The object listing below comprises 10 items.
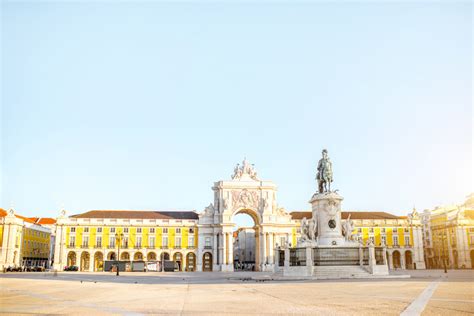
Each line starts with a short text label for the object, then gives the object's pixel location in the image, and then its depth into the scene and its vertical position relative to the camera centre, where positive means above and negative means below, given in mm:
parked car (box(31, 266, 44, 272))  68156 -2559
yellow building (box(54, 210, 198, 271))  79625 +1925
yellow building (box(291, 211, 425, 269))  83562 +2819
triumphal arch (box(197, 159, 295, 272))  79438 +5329
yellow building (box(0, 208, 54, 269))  75188 +1682
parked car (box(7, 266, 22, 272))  65369 -2458
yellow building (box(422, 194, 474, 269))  81250 +2579
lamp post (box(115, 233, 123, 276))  77469 +2577
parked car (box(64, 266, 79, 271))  74125 -2639
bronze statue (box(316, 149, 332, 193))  33688 +5481
